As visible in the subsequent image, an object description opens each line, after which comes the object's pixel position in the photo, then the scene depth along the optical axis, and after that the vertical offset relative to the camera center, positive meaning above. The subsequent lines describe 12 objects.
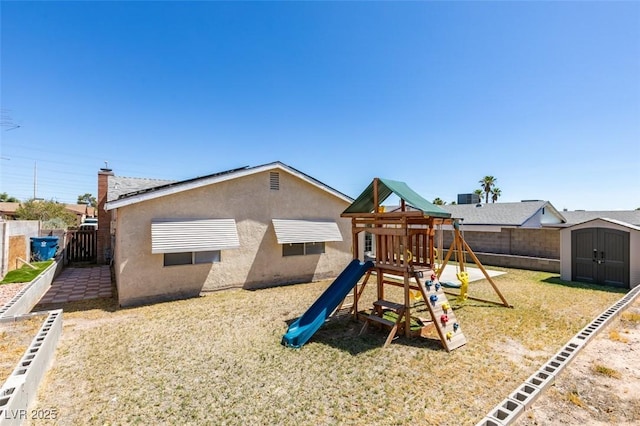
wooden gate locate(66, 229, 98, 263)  17.19 -1.88
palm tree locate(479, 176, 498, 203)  50.09 +6.04
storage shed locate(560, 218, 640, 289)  11.82 -1.51
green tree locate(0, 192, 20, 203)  55.80 +3.28
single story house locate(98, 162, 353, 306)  9.52 -0.65
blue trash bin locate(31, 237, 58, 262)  15.70 -1.79
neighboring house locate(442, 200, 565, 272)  17.56 -1.09
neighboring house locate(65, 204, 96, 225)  43.72 +0.46
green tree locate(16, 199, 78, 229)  30.09 +0.33
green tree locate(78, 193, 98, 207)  82.83 +4.68
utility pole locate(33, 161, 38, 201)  51.41 +5.76
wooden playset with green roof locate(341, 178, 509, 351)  6.53 -1.11
